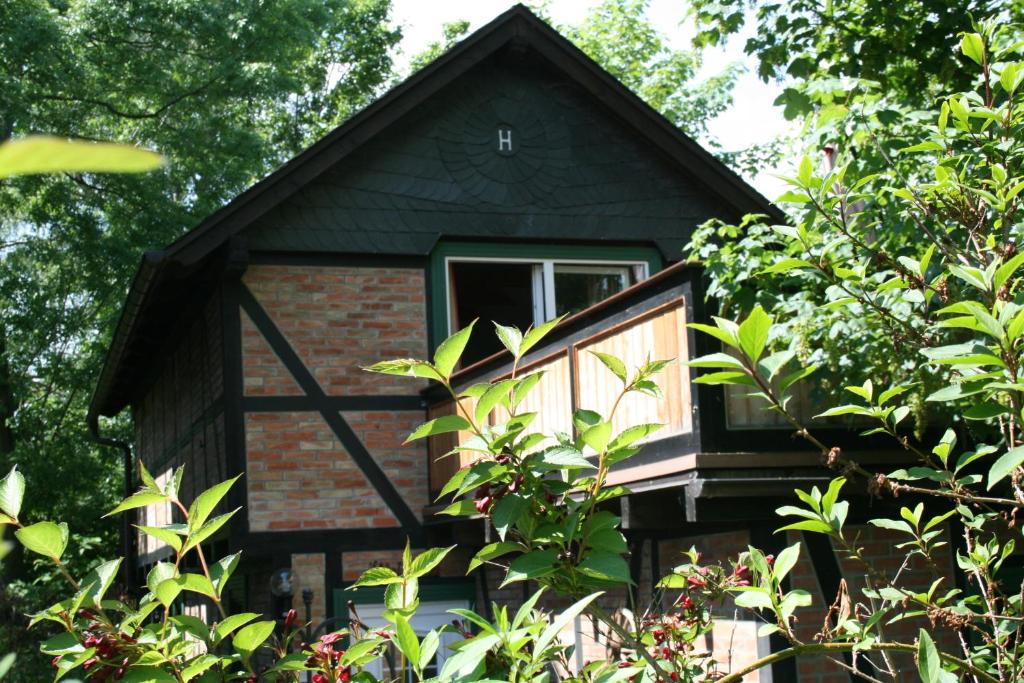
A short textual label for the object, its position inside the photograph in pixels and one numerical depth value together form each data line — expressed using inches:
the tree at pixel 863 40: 290.8
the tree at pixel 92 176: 808.3
